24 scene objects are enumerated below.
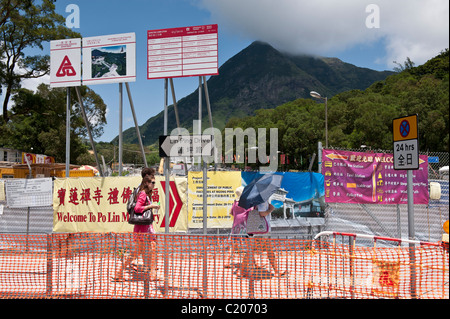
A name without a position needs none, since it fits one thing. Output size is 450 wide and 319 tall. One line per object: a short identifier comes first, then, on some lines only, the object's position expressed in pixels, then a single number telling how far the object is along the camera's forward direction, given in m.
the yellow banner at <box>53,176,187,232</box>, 9.33
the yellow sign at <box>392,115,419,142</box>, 5.22
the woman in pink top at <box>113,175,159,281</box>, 5.71
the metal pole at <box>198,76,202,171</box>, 7.85
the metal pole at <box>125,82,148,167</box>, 10.16
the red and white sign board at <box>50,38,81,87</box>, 10.00
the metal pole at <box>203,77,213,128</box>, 9.21
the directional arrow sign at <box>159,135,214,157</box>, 5.98
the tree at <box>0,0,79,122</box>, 33.69
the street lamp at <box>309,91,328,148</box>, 25.85
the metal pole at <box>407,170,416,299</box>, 5.22
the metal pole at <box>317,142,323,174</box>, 8.88
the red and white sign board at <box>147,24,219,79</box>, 7.37
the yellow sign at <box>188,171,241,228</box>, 9.35
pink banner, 9.04
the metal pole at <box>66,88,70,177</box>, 10.07
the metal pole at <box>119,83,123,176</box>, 10.21
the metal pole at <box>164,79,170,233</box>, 6.03
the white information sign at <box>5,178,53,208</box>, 10.14
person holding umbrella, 6.21
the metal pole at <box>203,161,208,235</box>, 5.96
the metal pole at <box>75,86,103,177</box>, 10.45
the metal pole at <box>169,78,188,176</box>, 9.81
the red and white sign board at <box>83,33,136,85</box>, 9.80
